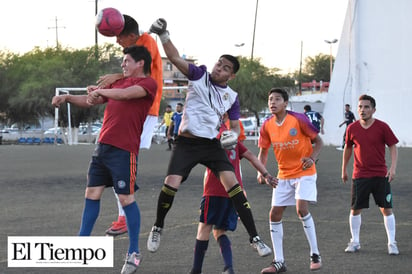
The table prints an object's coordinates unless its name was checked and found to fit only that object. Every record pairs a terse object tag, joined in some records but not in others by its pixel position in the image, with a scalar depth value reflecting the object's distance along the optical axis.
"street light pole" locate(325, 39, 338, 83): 81.62
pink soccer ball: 7.61
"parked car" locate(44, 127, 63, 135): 60.76
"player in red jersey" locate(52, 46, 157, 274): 6.99
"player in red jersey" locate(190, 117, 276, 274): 7.16
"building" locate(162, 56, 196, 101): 98.36
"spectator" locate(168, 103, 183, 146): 27.50
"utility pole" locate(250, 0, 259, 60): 75.16
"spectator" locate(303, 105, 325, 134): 16.95
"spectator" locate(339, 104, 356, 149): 31.56
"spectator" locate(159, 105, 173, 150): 31.78
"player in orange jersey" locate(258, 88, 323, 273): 7.87
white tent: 36.56
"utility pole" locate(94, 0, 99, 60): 66.12
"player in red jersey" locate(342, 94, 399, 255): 8.99
